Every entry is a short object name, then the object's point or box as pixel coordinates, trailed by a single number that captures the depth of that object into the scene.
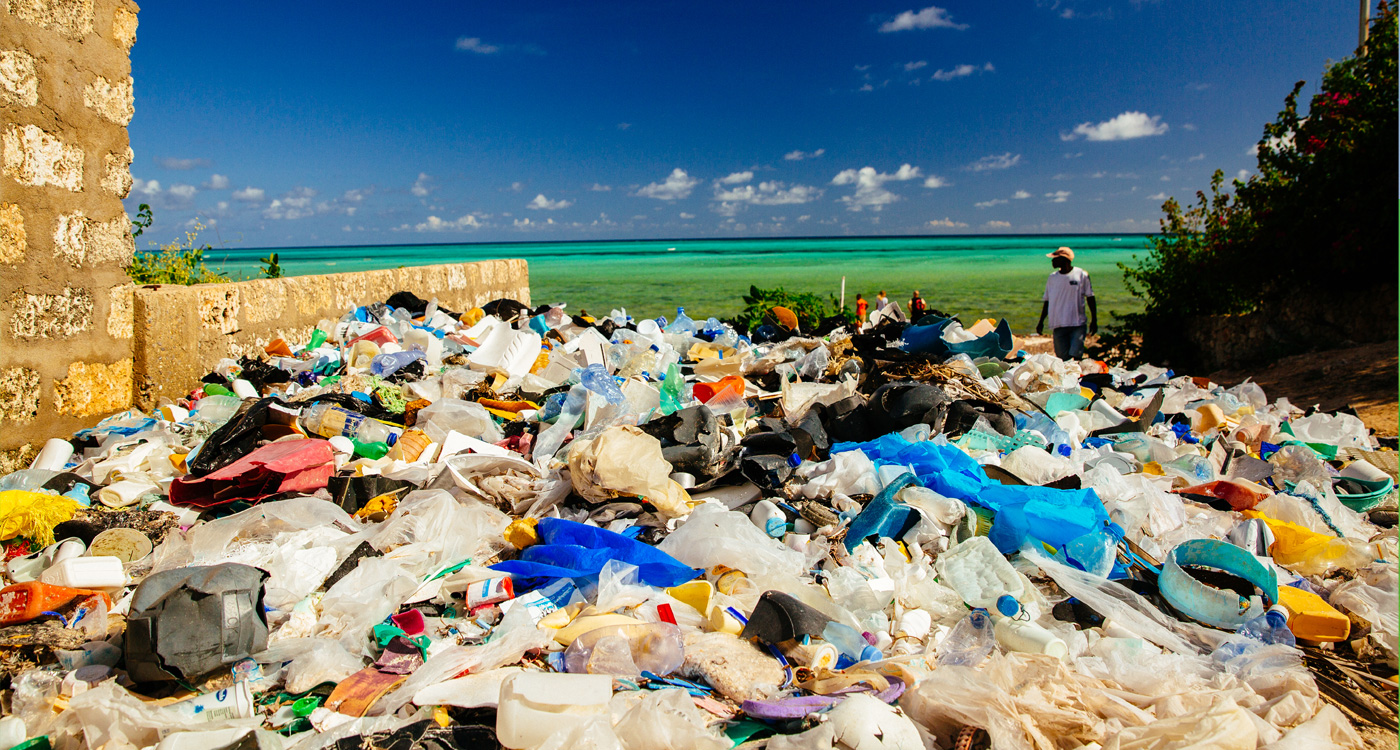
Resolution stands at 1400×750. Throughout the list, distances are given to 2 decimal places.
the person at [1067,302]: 6.36
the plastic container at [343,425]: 3.11
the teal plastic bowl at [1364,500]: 2.95
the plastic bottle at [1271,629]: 1.92
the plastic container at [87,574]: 1.93
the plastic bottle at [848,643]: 1.85
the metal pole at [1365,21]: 8.29
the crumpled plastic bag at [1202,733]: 1.39
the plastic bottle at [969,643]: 1.83
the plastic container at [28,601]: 1.82
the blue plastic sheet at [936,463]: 2.61
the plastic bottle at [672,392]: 3.73
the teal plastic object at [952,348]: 4.41
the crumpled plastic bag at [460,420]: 3.28
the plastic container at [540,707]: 1.40
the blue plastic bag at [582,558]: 2.13
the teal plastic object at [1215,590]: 2.01
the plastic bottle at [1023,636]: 1.80
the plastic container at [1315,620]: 1.94
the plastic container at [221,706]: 1.50
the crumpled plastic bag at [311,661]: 1.65
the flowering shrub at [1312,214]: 6.89
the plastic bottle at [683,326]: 5.68
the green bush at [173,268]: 5.63
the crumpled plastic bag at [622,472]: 2.50
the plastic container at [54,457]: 2.90
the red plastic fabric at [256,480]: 2.60
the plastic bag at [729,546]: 2.16
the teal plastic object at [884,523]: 2.39
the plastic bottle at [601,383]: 3.54
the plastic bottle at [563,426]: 3.11
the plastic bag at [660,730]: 1.39
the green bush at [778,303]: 7.41
